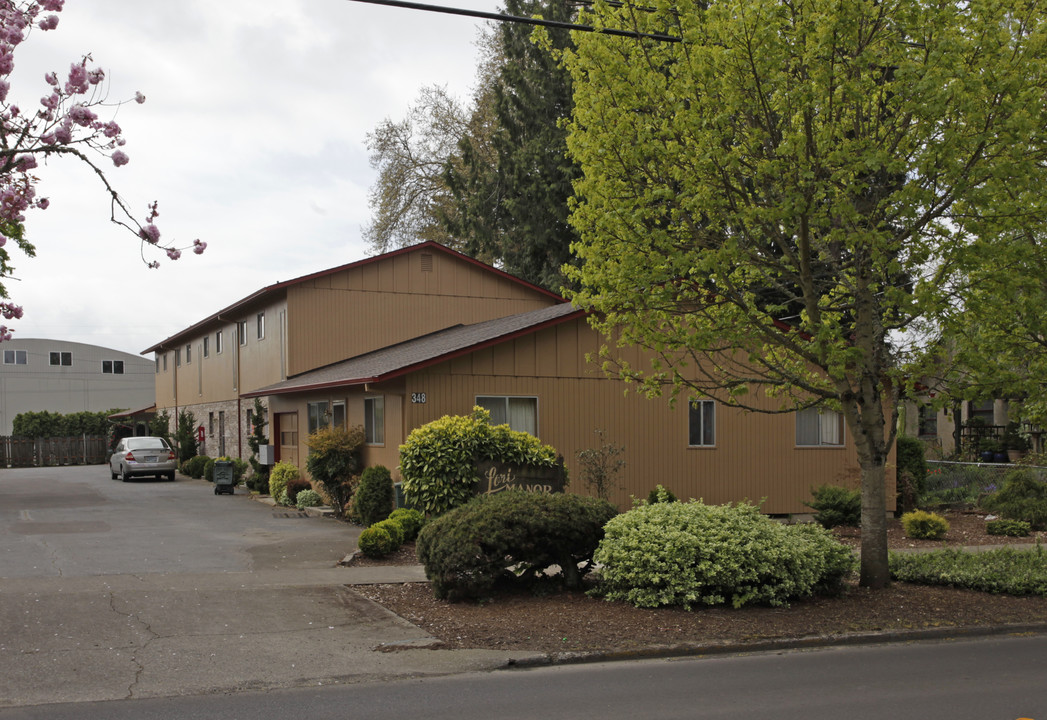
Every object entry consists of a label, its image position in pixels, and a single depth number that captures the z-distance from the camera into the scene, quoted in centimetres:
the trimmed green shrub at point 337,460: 1986
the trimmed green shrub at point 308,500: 2209
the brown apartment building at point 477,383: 1892
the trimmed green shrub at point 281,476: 2450
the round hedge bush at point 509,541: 1053
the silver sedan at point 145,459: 3219
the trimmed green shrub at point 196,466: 3353
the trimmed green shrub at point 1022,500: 1872
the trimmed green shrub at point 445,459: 1602
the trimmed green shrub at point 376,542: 1389
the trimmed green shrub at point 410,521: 1520
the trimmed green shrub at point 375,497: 1795
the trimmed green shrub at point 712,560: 1012
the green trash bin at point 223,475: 2669
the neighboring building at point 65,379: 5709
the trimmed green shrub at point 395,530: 1430
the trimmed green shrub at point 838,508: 1848
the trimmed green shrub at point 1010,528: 1752
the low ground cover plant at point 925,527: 1706
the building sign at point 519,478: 1612
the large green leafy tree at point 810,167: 940
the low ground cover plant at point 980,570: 1136
